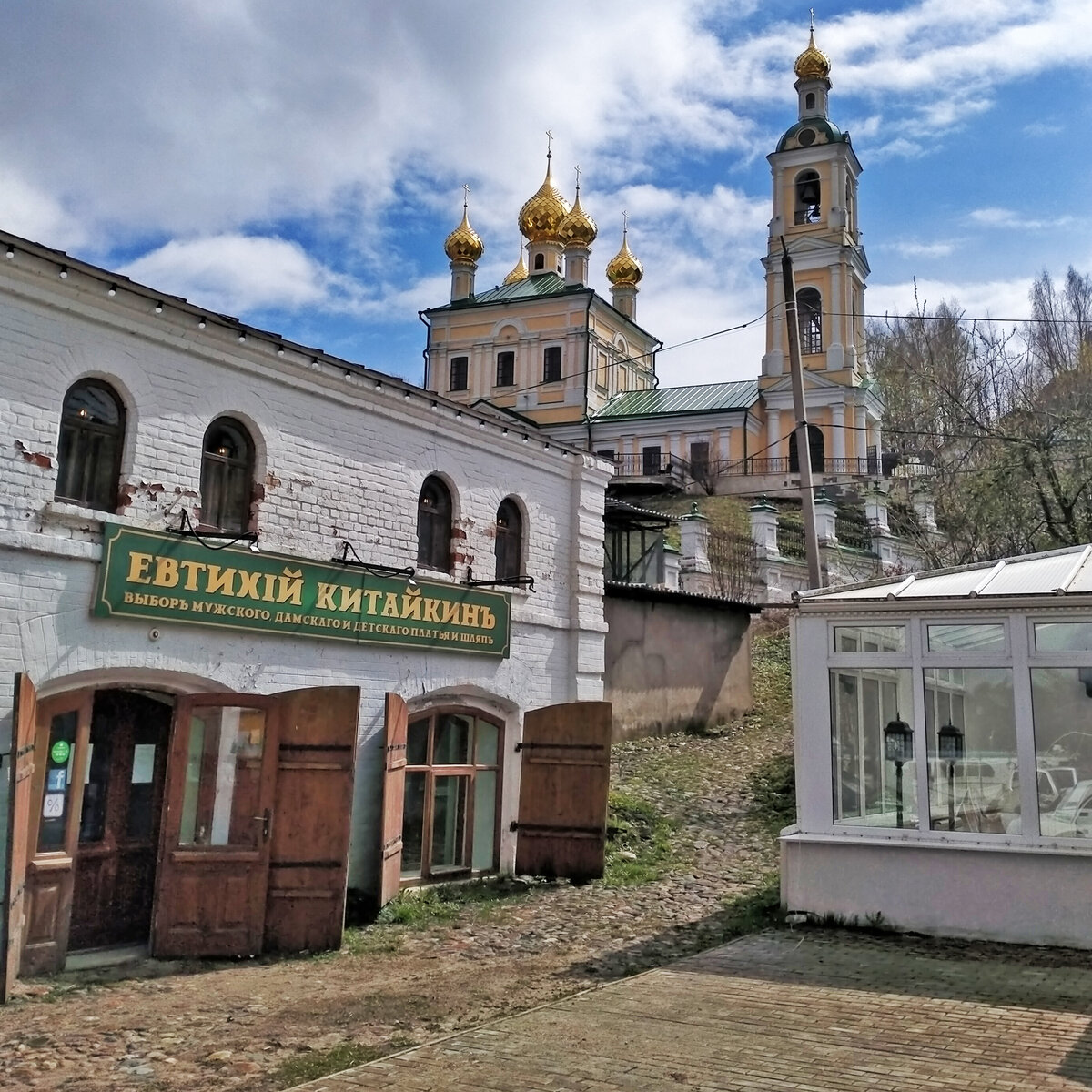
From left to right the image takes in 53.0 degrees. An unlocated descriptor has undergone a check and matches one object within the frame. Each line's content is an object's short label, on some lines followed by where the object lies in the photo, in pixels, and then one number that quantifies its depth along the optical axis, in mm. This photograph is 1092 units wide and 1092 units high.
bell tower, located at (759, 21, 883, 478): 45188
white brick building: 7691
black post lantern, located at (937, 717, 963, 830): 9000
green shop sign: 8180
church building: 45438
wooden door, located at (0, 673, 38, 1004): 6996
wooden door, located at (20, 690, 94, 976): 7527
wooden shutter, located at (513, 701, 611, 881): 11414
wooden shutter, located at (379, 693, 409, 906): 9750
